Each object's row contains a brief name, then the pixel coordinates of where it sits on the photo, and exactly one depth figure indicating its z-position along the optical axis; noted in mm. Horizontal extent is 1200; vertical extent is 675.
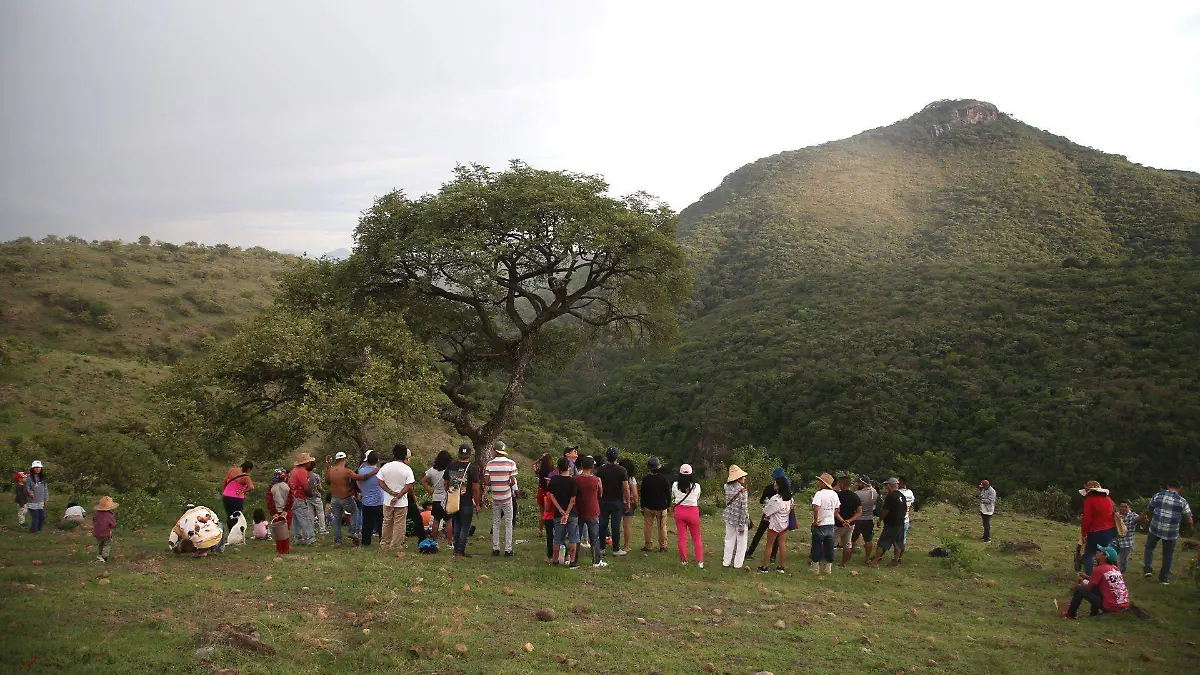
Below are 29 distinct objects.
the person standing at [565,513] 12258
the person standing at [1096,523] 12391
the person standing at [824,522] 12984
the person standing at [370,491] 12766
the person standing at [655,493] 13602
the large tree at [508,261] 22688
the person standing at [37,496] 14930
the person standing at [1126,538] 12969
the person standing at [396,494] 12492
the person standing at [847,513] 13711
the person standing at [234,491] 12859
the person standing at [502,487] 12383
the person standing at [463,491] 12695
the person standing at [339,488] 13070
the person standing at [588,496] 12367
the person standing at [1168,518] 12961
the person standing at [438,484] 12844
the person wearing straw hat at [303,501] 12891
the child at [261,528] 13320
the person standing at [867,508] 14172
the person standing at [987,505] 18078
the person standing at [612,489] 13172
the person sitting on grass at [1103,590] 10719
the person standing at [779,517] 12922
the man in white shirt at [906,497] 14830
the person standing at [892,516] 14148
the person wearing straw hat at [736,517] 13039
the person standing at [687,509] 13125
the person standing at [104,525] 11273
